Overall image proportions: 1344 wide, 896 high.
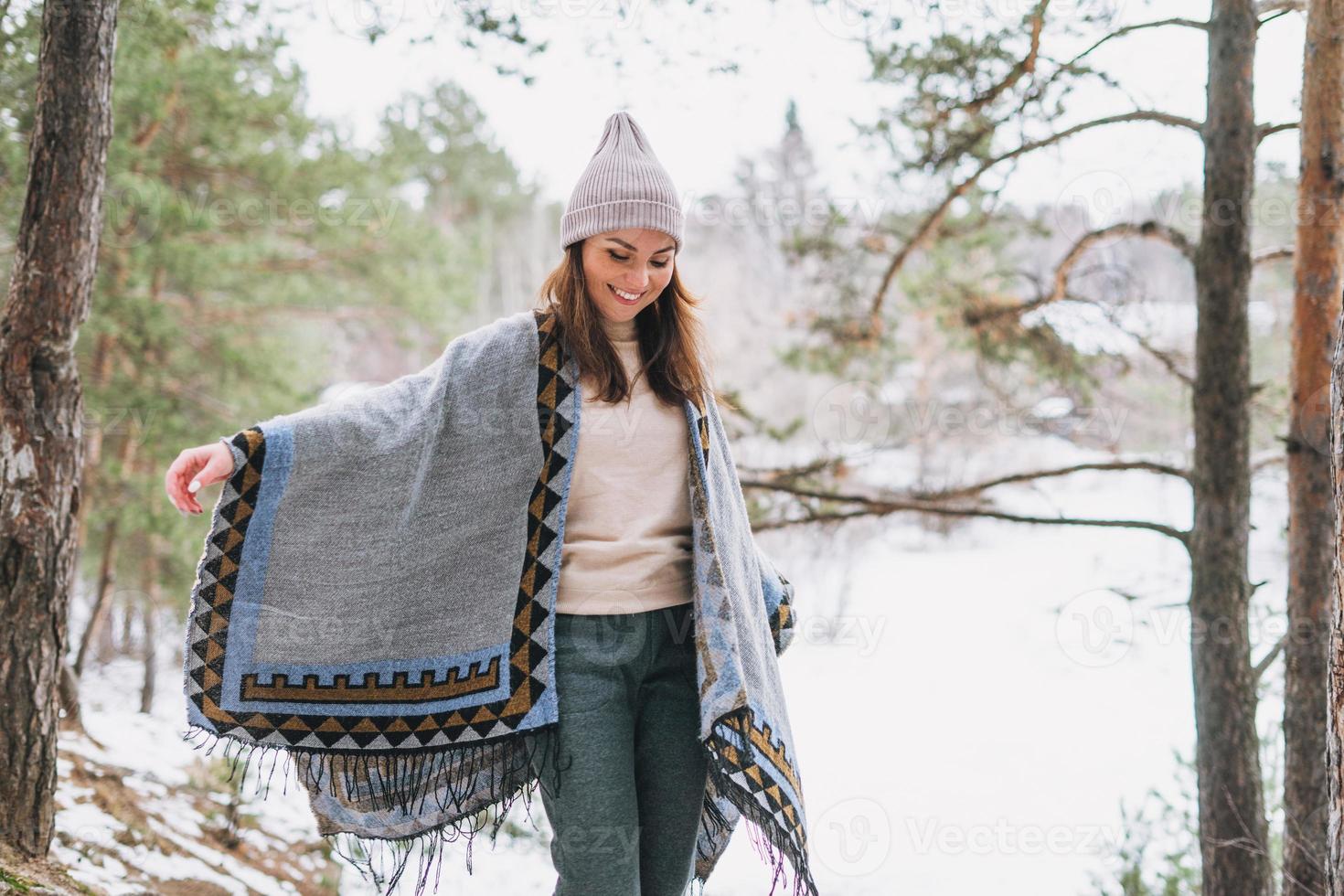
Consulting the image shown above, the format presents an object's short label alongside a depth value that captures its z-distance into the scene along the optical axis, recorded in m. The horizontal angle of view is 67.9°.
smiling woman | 1.87
